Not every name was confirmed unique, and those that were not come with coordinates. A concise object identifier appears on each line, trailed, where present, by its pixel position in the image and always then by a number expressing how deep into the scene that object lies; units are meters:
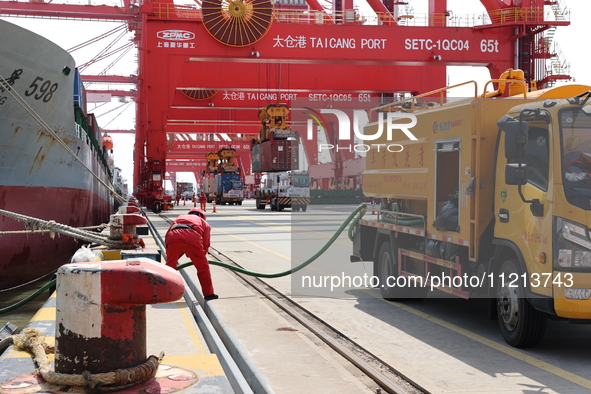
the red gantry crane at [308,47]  30.06
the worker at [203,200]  41.84
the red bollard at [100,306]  3.84
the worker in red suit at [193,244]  8.73
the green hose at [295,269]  10.48
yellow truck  6.22
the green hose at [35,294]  7.15
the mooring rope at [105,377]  3.76
